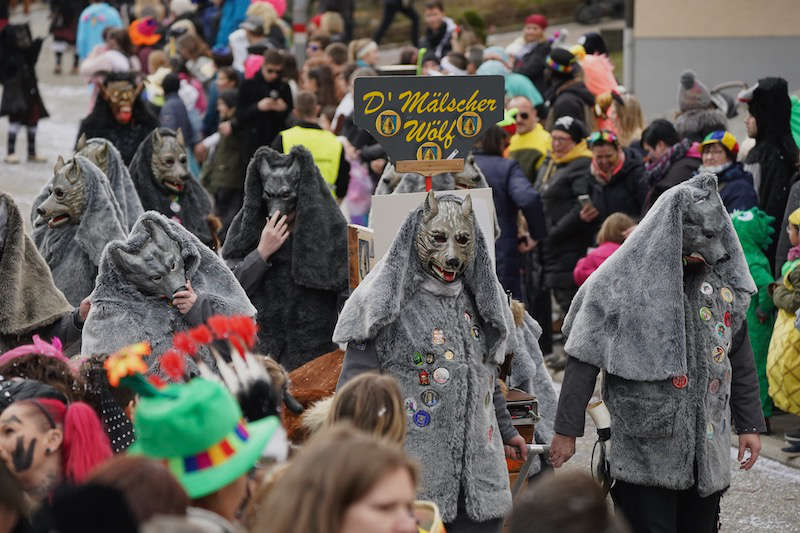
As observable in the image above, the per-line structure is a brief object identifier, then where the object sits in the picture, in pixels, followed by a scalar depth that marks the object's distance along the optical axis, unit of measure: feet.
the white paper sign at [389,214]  41.86
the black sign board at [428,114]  44.27
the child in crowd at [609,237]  59.67
